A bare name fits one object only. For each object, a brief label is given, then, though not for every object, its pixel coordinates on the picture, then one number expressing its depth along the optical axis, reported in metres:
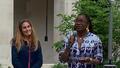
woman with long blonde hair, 7.55
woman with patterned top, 7.03
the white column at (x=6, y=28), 14.57
